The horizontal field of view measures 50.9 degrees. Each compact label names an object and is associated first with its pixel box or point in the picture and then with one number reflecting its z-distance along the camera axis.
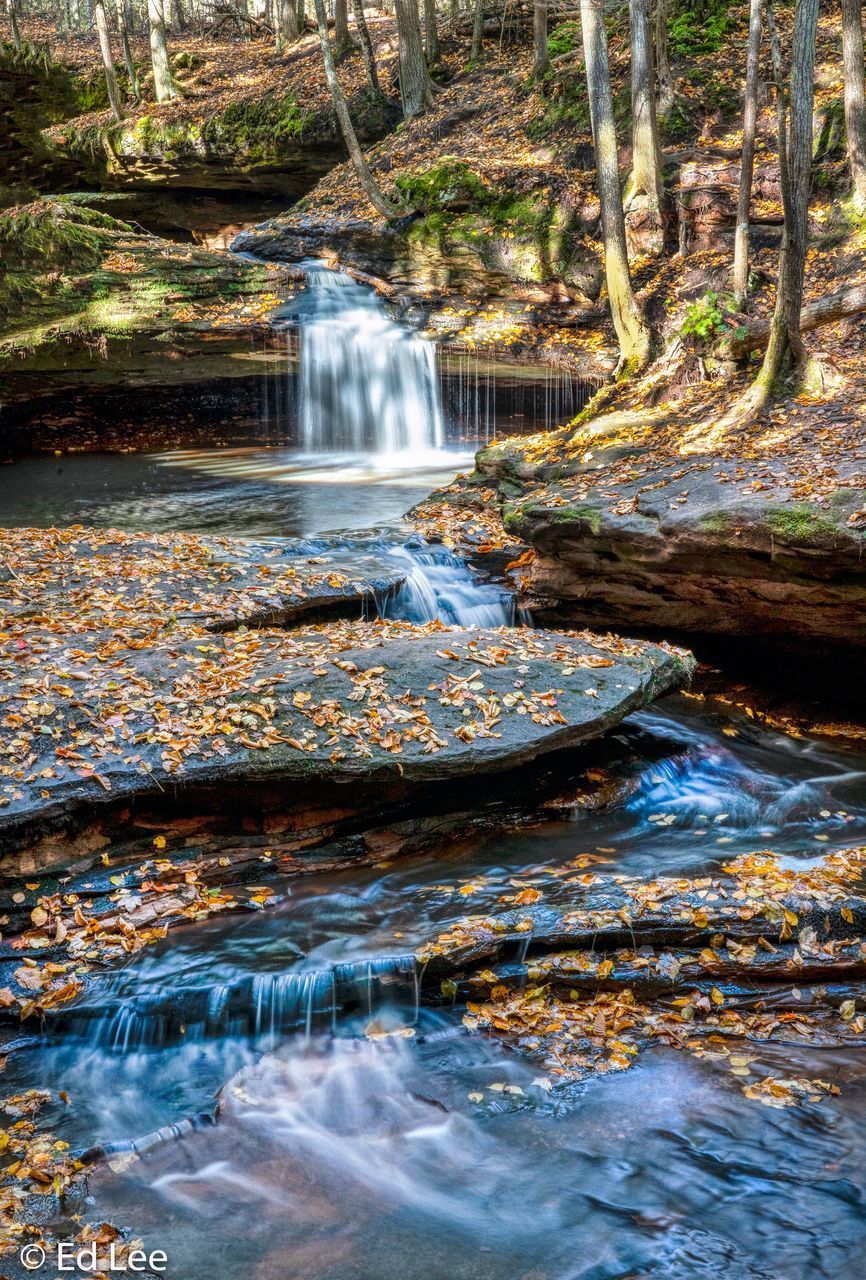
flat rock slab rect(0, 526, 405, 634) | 8.09
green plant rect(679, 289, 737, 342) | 11.38
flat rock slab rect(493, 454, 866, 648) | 7.65
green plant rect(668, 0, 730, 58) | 18.28
